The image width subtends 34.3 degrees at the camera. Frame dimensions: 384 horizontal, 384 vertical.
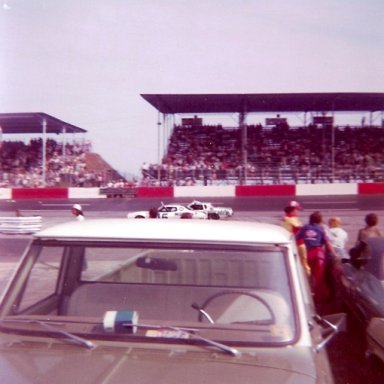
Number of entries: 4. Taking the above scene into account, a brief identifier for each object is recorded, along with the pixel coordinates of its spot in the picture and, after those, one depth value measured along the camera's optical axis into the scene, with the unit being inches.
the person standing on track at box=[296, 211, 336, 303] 301.4
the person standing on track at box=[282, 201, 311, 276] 334.6
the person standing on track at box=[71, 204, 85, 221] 416.0
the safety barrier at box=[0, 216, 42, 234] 628.7
